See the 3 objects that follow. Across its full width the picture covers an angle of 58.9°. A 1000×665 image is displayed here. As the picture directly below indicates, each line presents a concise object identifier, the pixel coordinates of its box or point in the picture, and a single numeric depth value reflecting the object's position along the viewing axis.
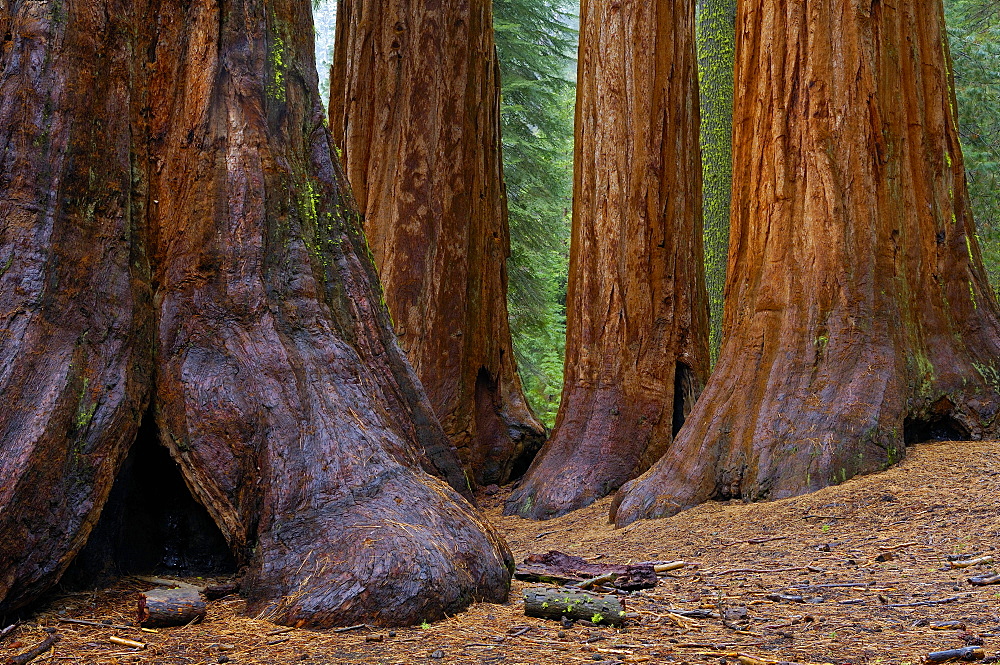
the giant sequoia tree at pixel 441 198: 9.05
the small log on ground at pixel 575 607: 3.45
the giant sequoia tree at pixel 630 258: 7.98
